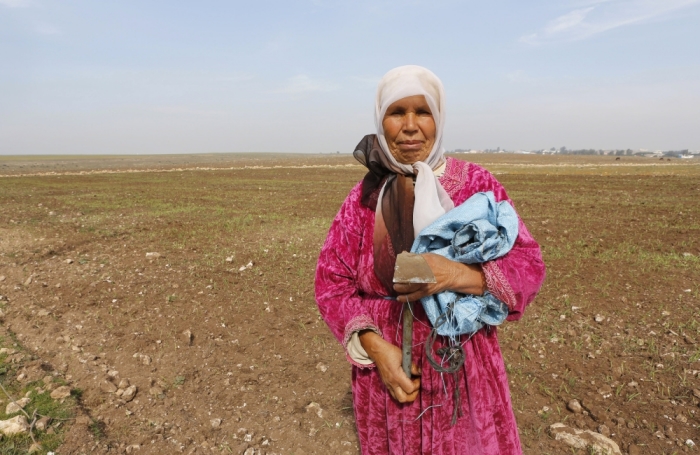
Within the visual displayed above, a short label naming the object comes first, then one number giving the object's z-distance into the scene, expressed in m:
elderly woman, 1.26
